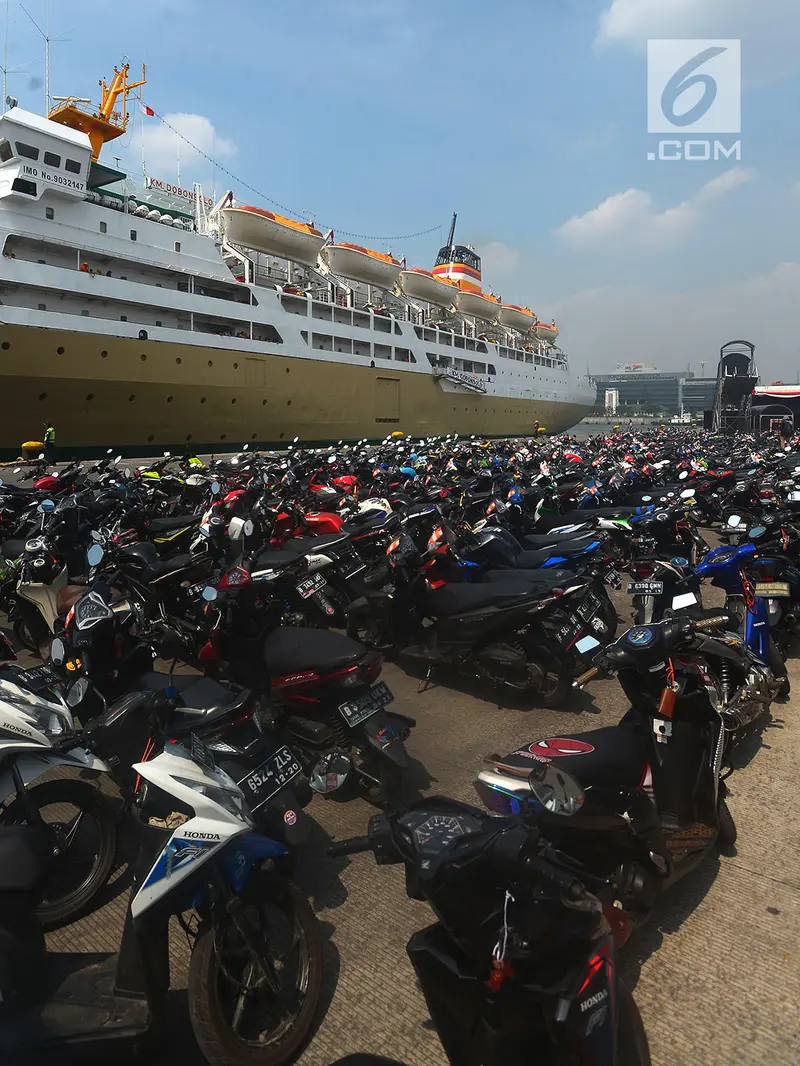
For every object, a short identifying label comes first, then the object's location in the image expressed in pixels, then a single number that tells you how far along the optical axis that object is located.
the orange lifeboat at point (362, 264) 31.08
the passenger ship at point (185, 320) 19.59
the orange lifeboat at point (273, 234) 26.02
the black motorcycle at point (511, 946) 1.31
